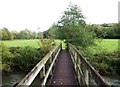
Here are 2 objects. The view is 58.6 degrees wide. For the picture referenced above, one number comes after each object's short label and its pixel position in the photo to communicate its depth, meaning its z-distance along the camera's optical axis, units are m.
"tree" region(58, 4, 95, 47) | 13.01
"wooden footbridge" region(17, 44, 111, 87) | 1.49
